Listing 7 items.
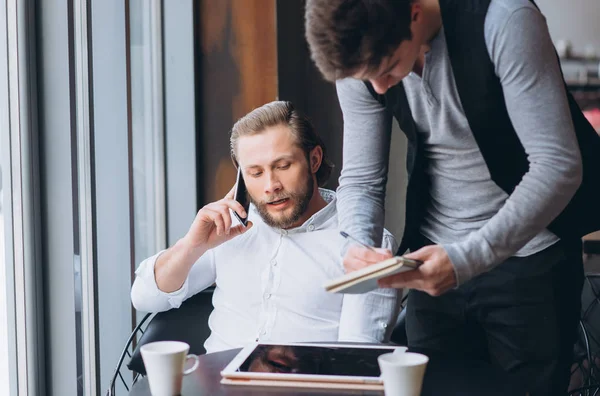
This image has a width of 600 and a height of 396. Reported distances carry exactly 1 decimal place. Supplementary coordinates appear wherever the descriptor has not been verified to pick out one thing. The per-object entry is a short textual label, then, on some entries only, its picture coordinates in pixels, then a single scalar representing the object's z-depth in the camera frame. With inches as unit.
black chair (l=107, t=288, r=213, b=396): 124.6
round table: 93.7
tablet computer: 94.0
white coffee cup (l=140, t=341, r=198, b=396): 90.7
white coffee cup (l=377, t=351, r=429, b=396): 87.4
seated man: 122.6
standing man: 93.2
